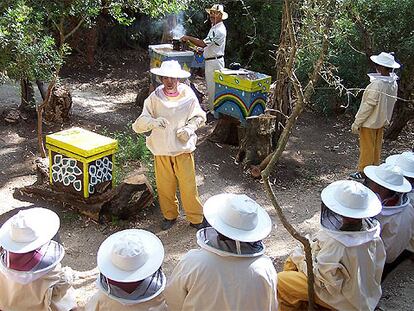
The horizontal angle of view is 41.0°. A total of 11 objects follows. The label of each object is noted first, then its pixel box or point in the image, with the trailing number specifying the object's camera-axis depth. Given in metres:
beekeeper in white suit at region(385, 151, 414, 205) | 4.98
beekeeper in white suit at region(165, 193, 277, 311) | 3.31
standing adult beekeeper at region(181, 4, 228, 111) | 8.79
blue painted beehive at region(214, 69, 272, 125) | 7.40
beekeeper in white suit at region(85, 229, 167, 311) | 3.13
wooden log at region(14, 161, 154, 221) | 5.87
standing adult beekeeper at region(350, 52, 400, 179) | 6.59
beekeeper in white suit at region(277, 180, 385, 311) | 3.81
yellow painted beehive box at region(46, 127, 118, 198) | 5.68
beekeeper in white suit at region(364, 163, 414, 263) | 4.53
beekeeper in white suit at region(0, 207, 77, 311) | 3.40
